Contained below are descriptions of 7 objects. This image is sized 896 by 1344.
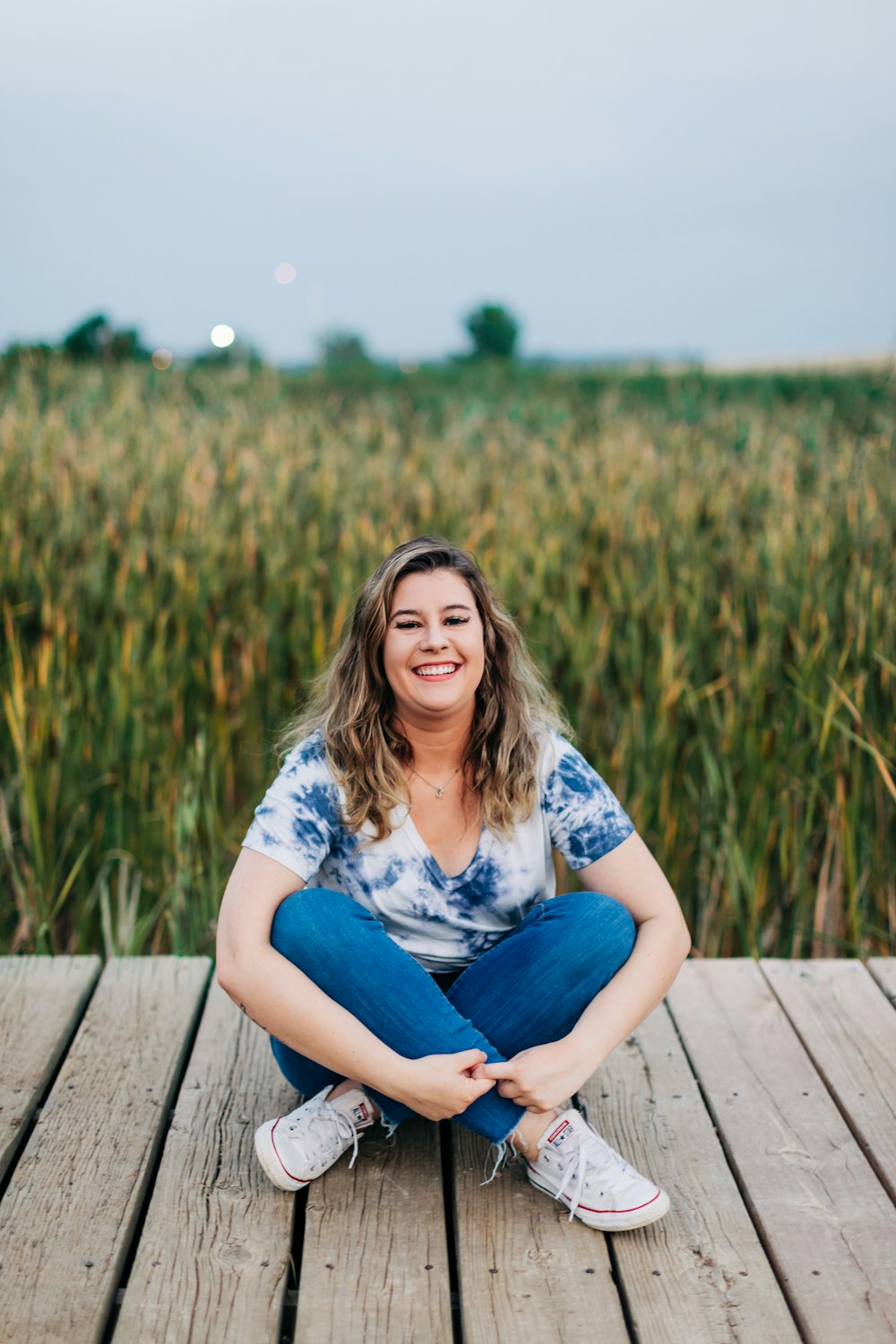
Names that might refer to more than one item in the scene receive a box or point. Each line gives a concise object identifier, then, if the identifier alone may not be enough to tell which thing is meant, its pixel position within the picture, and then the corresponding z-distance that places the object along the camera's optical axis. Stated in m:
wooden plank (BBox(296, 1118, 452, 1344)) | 1.25
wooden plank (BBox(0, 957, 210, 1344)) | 1.27
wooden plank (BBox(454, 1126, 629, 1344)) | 1.24
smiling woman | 1.39
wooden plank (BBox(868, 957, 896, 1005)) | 2.01
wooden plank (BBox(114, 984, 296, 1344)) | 1.24
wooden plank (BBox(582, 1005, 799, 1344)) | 1.25
